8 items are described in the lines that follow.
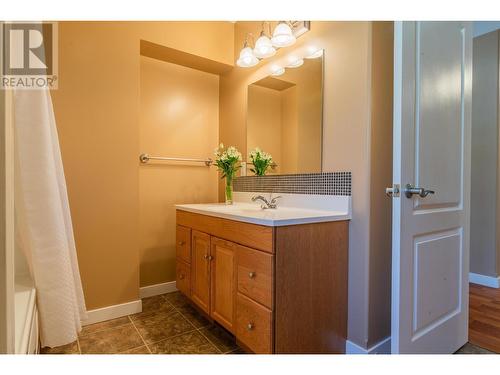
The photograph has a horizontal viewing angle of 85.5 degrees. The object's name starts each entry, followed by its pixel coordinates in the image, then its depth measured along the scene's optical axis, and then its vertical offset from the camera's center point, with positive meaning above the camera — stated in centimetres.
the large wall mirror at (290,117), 167 +46
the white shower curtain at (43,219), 100 -14
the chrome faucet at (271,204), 179 -15
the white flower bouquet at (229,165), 210 +13
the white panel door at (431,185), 113 -1
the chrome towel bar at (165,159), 219 +20
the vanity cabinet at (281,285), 118 -49
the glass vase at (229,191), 213 -7
